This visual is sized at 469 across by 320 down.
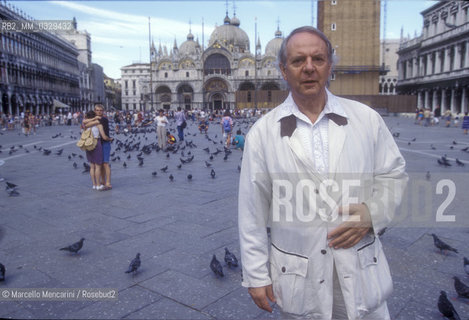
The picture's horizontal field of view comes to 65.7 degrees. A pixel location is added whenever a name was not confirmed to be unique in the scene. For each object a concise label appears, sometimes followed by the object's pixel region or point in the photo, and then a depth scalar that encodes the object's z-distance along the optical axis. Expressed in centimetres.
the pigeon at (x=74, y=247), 331
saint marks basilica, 5922
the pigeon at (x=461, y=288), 249
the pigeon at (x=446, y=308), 221
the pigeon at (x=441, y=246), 322
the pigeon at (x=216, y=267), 290
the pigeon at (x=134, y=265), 292
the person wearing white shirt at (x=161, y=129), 1117
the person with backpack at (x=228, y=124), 1191
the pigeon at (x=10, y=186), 586
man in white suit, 138
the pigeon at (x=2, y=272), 287
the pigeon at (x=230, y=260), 307
